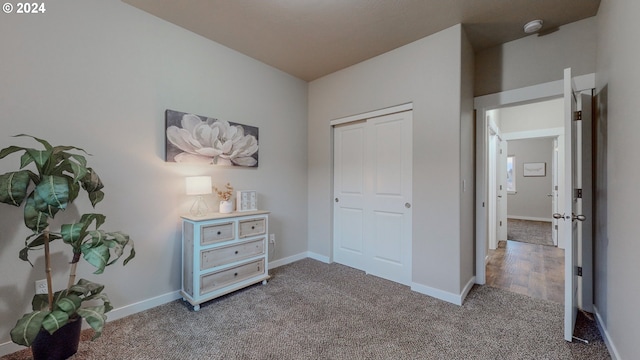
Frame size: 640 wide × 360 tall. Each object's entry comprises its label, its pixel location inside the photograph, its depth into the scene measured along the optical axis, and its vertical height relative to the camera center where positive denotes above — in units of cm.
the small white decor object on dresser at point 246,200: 284 -22
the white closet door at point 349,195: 334 -19
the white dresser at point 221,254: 230 -72
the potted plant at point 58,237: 142 -36
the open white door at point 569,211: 180 -21
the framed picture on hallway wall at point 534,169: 728 +36
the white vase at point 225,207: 267 -28
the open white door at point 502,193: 473 -22
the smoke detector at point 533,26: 236 +146
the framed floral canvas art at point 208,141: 244 +42
